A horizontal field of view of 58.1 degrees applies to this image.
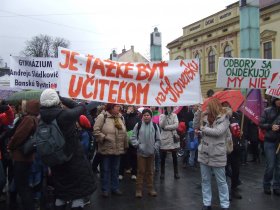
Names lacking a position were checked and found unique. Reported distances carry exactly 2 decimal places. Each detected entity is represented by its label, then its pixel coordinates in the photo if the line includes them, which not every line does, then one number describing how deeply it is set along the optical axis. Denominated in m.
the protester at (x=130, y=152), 5.66
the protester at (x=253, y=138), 6.97
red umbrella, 4.14
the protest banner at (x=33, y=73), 5.71
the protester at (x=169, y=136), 5.50
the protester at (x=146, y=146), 4.45
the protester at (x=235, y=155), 4.29
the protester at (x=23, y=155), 3.27
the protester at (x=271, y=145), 4.38
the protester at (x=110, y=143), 4.39
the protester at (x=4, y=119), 3.90
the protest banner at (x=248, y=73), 4.96
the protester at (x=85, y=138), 4.41
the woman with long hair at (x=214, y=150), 3.59
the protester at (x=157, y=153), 5.96
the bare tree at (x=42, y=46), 36.32
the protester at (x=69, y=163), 2.63
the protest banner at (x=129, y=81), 3.45
